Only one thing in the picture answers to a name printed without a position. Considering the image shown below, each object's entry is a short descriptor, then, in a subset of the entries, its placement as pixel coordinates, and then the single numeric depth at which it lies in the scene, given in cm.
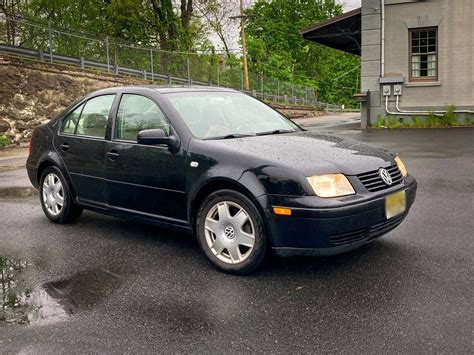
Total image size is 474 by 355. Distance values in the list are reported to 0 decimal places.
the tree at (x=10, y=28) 1756
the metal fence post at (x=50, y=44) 1862
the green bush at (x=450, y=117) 1681
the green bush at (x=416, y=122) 1733
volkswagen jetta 368
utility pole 3398
